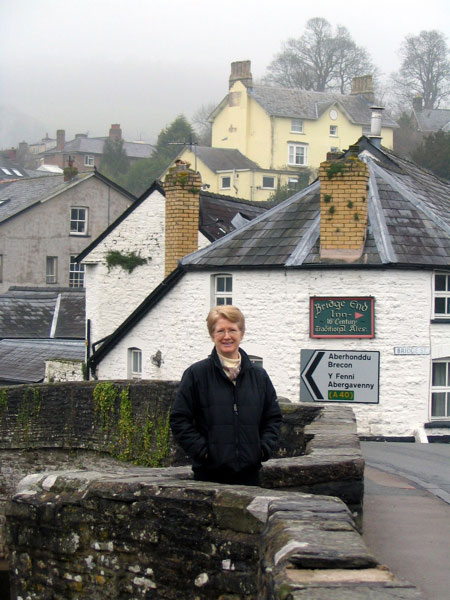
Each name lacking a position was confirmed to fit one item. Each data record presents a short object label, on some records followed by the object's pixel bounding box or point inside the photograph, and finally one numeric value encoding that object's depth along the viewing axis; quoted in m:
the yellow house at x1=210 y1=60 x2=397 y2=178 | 69.88
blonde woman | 6.33
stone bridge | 4.36
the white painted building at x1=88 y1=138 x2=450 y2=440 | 20.20
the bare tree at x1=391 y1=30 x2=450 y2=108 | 88.56
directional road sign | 20.14
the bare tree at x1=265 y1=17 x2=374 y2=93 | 86.69
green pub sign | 20.27
